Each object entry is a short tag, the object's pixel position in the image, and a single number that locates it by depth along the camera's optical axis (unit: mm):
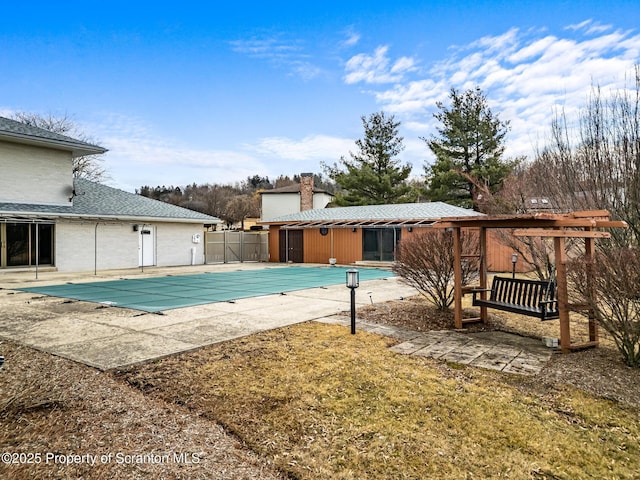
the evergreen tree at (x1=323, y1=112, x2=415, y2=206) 32531
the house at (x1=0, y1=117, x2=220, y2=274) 16094
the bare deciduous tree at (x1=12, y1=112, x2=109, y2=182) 32906
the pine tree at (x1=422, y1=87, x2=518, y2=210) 26562
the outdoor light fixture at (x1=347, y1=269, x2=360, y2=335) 6125
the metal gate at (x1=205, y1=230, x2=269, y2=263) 23500
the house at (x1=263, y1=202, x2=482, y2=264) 20156
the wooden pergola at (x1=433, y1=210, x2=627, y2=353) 5031
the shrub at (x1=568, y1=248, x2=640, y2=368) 4102
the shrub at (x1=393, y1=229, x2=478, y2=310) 7543
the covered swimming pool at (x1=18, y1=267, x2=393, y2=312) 9375
